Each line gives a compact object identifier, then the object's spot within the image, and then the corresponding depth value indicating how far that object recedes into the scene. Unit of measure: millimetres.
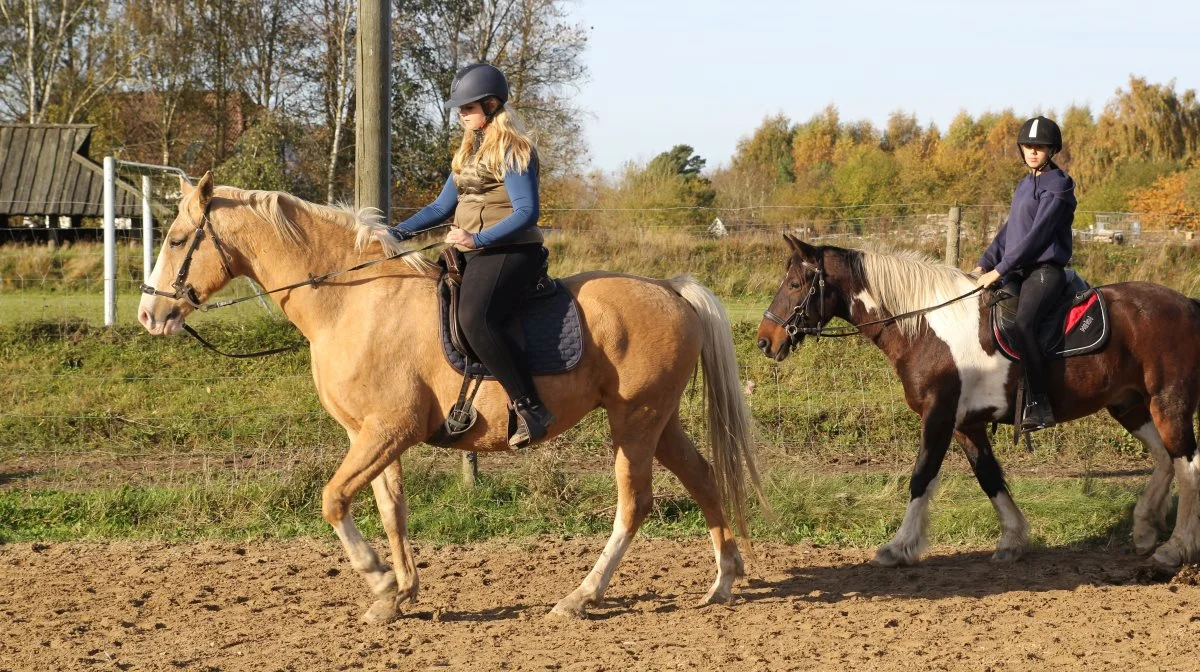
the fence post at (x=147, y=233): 11617
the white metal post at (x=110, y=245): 12148
